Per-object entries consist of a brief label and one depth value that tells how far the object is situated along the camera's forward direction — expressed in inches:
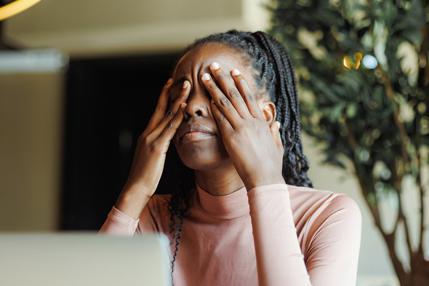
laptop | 20.5
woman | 36.5
